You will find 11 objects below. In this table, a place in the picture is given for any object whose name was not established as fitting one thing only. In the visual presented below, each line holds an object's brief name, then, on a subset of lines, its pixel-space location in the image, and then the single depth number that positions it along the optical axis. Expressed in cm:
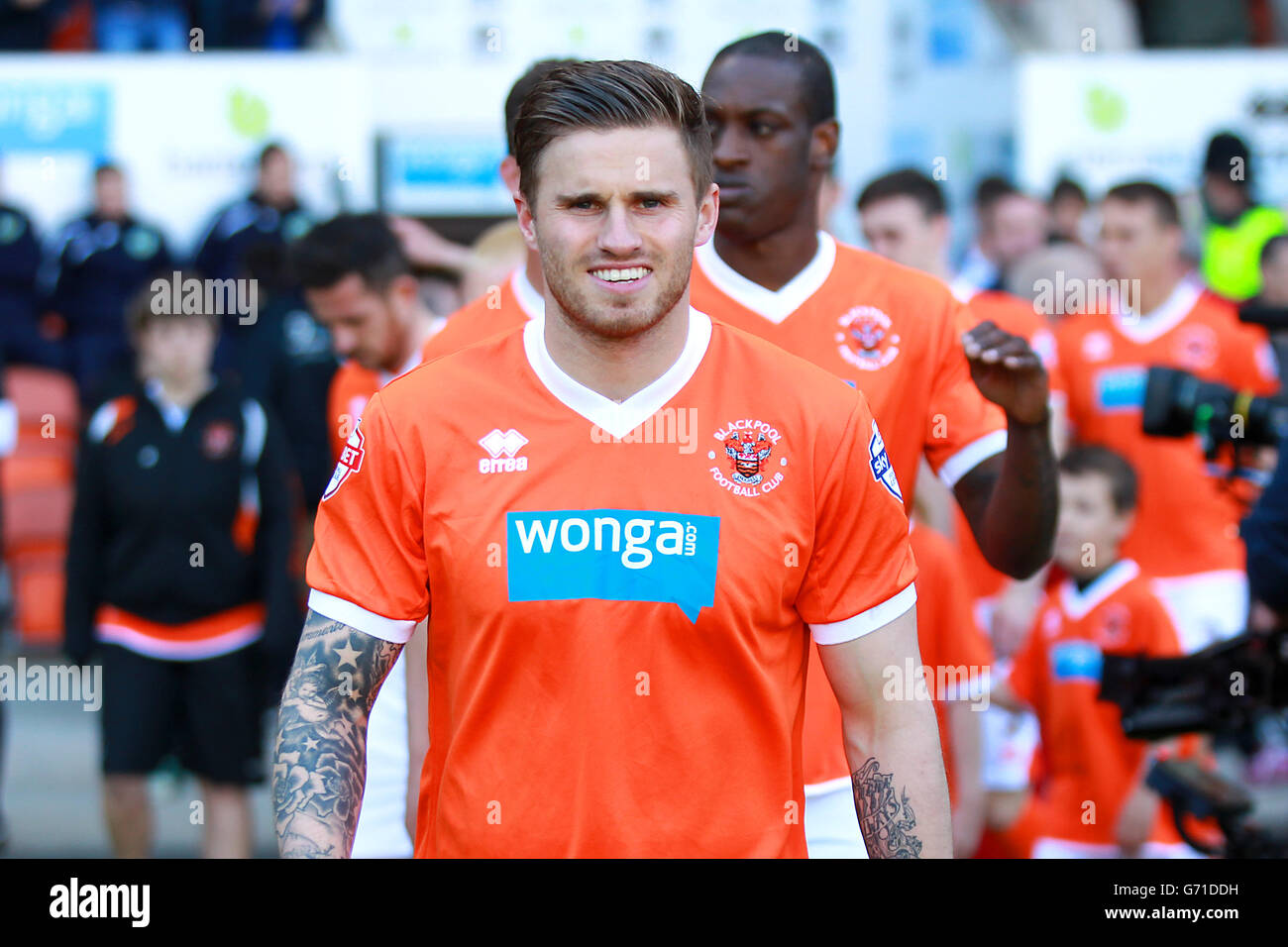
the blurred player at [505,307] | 394
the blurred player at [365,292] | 563
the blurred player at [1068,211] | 934
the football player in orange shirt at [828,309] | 371
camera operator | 756
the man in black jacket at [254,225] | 951
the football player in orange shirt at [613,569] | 276
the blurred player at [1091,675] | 546
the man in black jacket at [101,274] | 955
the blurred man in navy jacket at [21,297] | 969
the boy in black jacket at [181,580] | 625
